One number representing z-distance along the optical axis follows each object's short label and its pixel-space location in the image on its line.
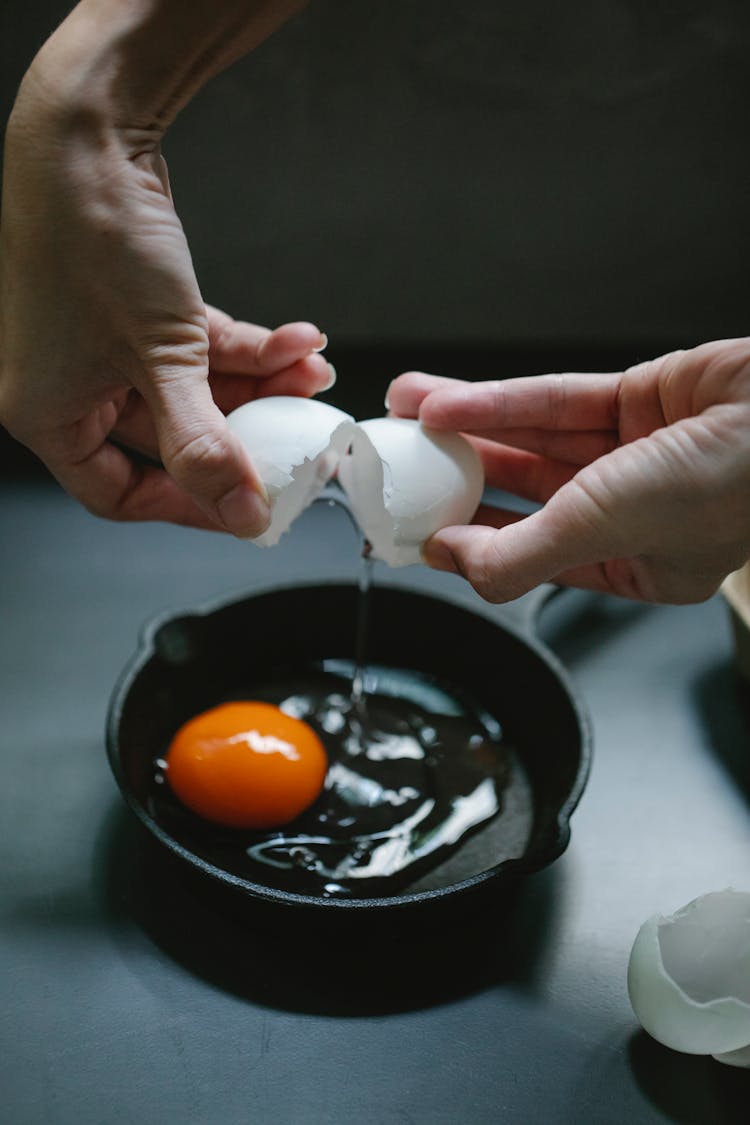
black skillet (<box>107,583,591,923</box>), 0.46
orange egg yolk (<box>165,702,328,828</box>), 0.49
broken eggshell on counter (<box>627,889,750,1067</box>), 0.42
